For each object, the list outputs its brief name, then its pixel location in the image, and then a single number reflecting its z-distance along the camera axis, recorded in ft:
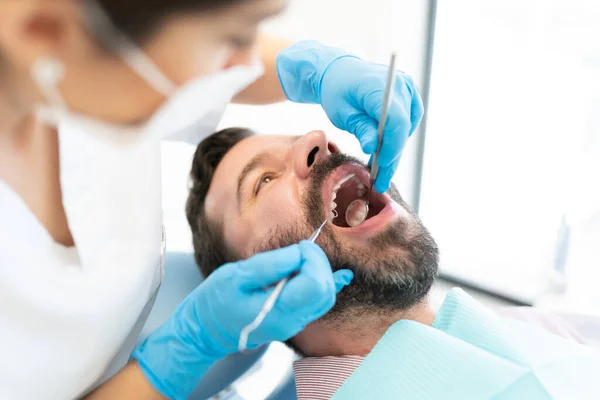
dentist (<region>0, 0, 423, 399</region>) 1.03
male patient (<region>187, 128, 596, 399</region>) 1.93
